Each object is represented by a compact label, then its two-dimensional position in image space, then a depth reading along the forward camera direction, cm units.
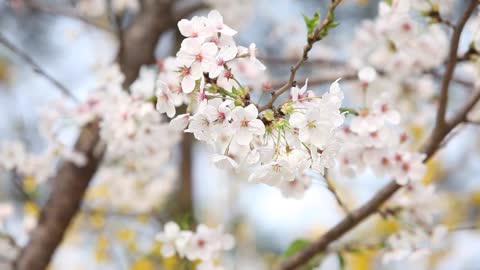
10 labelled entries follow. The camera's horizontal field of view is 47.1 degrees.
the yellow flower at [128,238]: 218
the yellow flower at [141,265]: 211
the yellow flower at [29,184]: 221
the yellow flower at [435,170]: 318
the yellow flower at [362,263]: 320
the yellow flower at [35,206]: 150
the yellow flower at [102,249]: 227
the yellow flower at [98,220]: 236
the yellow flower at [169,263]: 214
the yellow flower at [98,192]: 250
